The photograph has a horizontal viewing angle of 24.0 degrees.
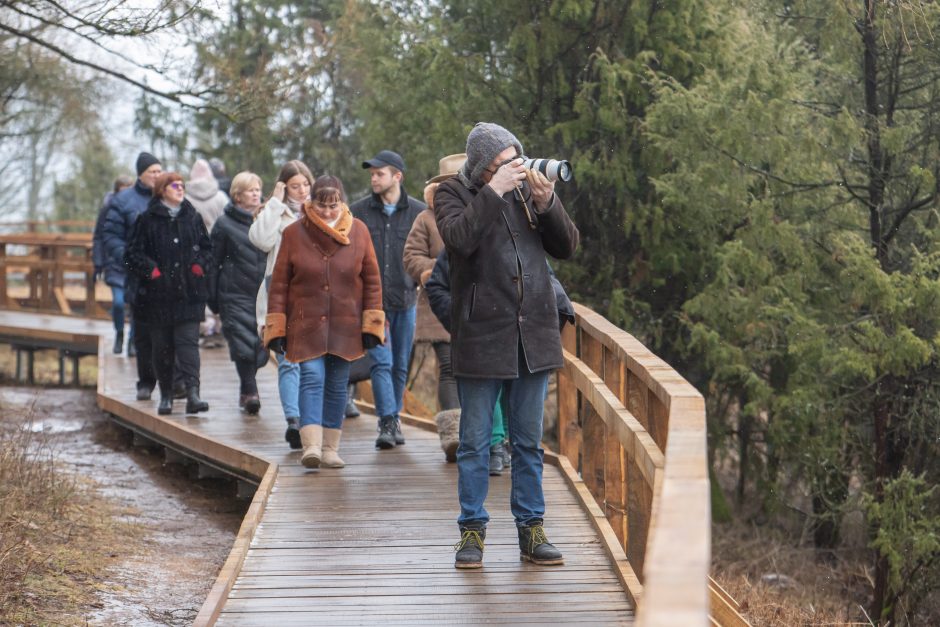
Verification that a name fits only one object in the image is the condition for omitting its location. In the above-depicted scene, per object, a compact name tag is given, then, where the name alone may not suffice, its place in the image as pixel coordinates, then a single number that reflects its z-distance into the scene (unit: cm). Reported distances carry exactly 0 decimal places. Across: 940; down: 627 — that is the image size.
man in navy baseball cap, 1350
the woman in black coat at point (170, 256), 1550
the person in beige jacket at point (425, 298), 1231
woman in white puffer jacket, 1367
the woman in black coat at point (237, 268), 1500
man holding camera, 851
